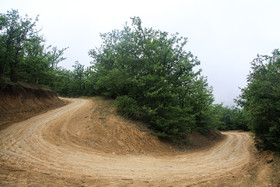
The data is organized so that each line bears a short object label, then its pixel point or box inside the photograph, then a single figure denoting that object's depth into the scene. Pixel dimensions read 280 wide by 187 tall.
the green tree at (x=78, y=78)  34.72
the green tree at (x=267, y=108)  8.25
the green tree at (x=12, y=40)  11.82
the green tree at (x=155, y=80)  11.46
